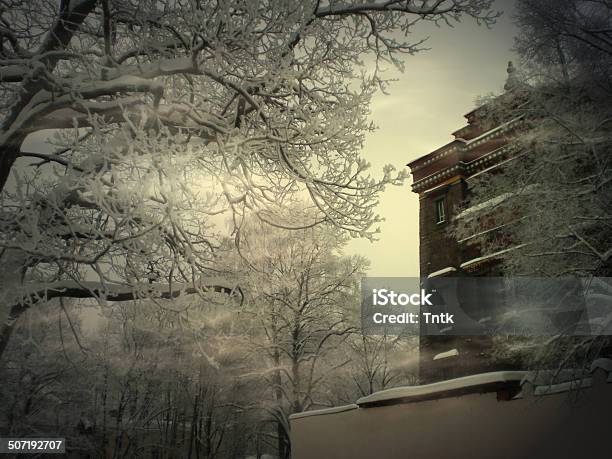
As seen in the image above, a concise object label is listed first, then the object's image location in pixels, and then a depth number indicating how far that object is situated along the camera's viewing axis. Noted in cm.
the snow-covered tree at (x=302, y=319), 2158
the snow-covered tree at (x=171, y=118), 587
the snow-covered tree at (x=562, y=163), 1101
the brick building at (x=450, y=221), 1922
